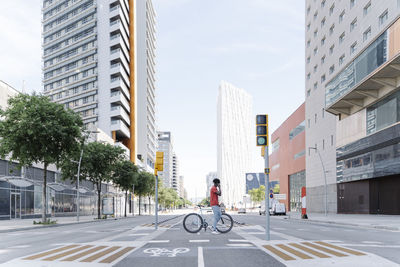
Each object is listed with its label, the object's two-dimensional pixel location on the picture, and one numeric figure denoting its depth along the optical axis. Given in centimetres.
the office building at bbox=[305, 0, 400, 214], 3441
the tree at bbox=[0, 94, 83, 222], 2469
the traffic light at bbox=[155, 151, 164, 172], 1794
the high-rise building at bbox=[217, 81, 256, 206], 19302
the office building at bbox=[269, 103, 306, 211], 6738
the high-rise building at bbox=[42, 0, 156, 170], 8012
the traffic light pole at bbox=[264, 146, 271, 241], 1145
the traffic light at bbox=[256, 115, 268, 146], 1161
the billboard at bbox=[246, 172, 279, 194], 12162
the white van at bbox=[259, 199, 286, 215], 5010
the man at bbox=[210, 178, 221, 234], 1345
